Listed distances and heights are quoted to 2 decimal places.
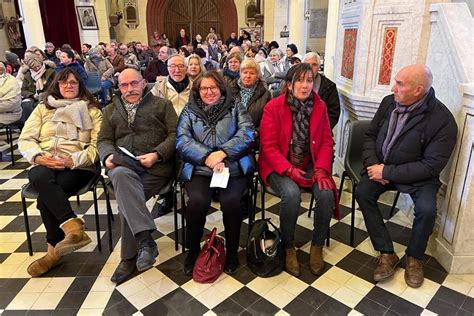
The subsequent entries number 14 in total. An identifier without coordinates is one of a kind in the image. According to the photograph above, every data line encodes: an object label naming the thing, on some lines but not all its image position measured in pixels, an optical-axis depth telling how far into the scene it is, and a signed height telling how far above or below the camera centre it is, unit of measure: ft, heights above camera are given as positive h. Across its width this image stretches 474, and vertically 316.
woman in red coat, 7.82 -2.56
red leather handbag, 7.63 -4.52
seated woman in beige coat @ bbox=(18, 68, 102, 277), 7.75 -2.46
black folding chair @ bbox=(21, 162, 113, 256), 7.93 -3.19
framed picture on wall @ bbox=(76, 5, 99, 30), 38.81 +2.23
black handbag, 7.82 -4.36
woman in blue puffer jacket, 7.68 -2.36
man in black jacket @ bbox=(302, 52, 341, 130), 10.62 -1.48
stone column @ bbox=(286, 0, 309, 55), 32.45 +1.26
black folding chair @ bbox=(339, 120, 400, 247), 9.23 -2.61
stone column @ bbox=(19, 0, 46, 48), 25.61 +1.16
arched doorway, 49.98 +2.77
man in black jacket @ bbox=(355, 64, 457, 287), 7.34 -2.50
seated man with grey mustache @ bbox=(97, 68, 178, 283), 7.38 -2.45
